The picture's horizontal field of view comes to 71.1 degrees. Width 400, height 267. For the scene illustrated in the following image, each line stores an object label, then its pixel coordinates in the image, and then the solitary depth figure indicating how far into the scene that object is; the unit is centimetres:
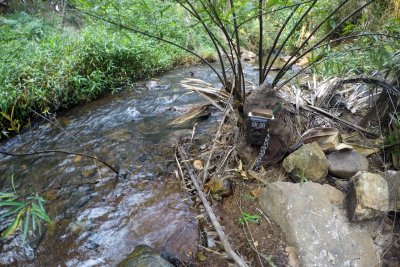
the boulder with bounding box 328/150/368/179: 218
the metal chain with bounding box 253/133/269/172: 232
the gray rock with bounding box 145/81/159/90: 544
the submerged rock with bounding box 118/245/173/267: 184
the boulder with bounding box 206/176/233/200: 234
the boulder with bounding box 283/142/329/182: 218
